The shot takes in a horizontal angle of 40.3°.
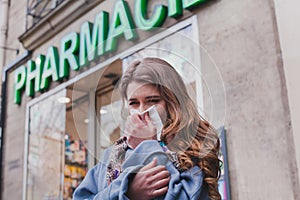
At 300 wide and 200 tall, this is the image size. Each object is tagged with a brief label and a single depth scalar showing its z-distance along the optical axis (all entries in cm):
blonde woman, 118
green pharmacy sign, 397
